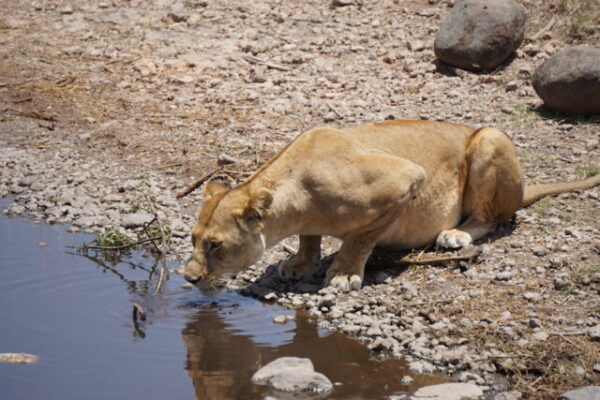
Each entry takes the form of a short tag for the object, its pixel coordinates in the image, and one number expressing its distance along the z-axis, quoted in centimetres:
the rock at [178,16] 3344
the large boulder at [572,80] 2433
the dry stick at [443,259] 1755
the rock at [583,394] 1227
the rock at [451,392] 1284
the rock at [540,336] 1427
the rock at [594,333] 1416
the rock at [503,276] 1670
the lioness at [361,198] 1603
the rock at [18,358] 1413
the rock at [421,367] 1389
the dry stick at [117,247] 1920
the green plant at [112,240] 1981
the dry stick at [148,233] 1914
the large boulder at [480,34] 2819
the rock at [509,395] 1280
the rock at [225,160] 2302
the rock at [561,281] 1602
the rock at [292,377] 1324
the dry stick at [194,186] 2172
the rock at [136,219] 2072
